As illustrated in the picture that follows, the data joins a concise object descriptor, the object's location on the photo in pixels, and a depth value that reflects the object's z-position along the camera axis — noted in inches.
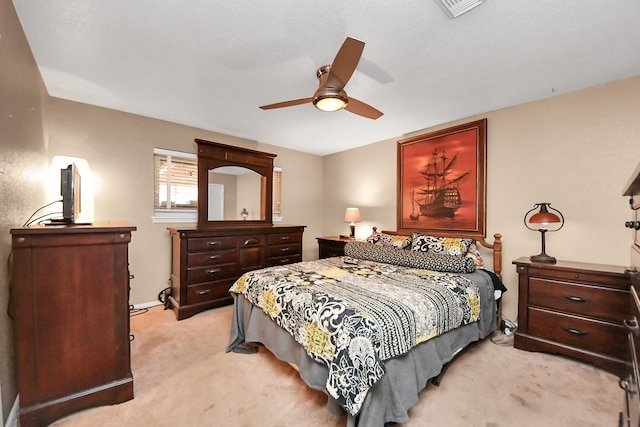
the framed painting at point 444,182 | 125.9
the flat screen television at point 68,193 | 70.7
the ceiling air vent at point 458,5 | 58.4
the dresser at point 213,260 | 125.3
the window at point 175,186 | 139.3
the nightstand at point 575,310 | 80.8
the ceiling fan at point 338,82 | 62.7
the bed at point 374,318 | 54.8
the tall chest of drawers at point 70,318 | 57.7
